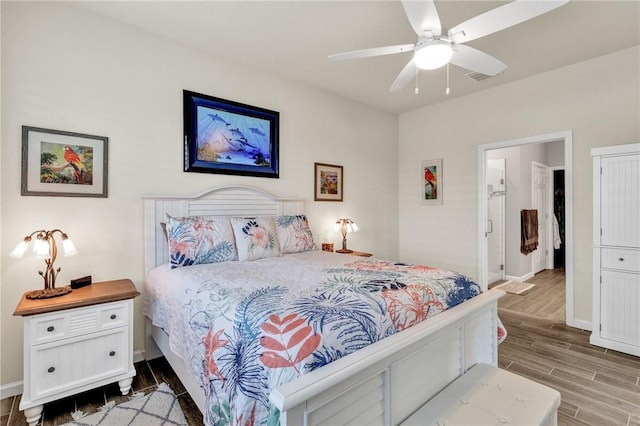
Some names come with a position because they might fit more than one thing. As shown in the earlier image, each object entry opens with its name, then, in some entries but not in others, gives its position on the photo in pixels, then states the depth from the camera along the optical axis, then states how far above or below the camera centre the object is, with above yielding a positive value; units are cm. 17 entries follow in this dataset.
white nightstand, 181 -83
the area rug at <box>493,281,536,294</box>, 473 -122
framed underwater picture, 296 +78
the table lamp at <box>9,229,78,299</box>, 198 -26
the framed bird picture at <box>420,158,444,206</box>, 465 +45
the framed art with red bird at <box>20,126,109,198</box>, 220 +37
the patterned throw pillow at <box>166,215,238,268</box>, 242 -24
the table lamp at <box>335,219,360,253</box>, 411 -22
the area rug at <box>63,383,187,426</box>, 185 -127
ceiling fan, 169 +111
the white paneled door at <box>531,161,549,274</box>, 582 +12
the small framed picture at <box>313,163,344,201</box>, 404 +40
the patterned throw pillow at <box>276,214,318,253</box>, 315 -24
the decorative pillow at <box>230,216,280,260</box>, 270 -24
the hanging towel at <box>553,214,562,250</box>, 644 -51
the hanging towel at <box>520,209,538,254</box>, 536 -36
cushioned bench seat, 136 -92
